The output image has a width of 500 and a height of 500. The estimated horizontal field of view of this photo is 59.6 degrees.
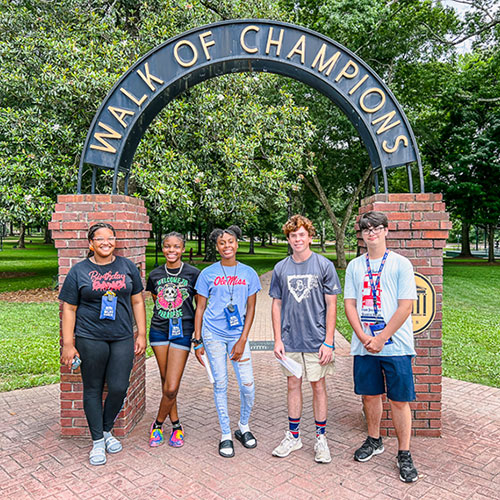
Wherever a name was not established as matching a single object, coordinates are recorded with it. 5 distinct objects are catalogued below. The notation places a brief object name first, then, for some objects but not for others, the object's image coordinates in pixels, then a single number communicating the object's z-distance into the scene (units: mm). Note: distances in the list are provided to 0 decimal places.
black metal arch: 4031
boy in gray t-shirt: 3375
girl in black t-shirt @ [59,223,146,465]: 3311
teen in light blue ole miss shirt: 3504
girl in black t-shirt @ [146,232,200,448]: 3553
